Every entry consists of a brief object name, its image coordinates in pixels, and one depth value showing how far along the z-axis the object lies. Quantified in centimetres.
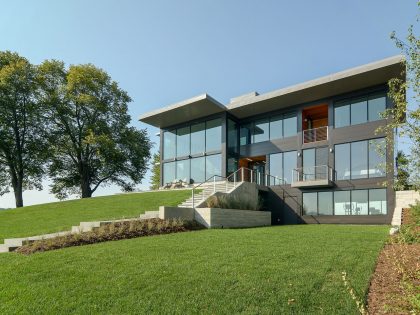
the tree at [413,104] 638
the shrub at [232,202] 1552
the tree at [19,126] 2956
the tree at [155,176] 4616
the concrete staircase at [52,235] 1013
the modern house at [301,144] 1930
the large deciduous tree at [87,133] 3145
